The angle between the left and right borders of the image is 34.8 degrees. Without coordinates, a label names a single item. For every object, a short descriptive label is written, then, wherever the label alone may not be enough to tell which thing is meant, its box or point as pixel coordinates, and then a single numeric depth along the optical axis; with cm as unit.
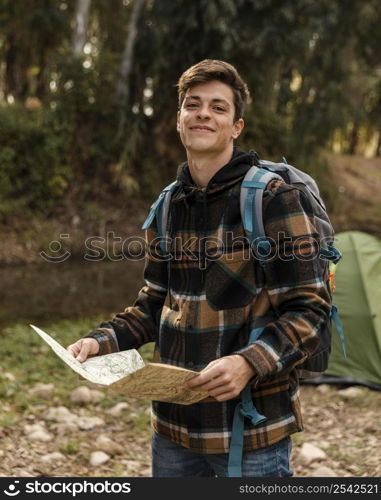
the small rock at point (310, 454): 434
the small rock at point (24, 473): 383
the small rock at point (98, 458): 424
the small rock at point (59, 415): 492
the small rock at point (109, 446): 445
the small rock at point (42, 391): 539
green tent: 591
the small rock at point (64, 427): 471
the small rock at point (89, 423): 486
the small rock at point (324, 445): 460
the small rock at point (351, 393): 564
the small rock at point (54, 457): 418
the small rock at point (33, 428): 462
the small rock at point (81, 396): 532
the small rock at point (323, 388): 584
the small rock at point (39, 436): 449
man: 192
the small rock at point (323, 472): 401
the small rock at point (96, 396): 540
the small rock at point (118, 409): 520
